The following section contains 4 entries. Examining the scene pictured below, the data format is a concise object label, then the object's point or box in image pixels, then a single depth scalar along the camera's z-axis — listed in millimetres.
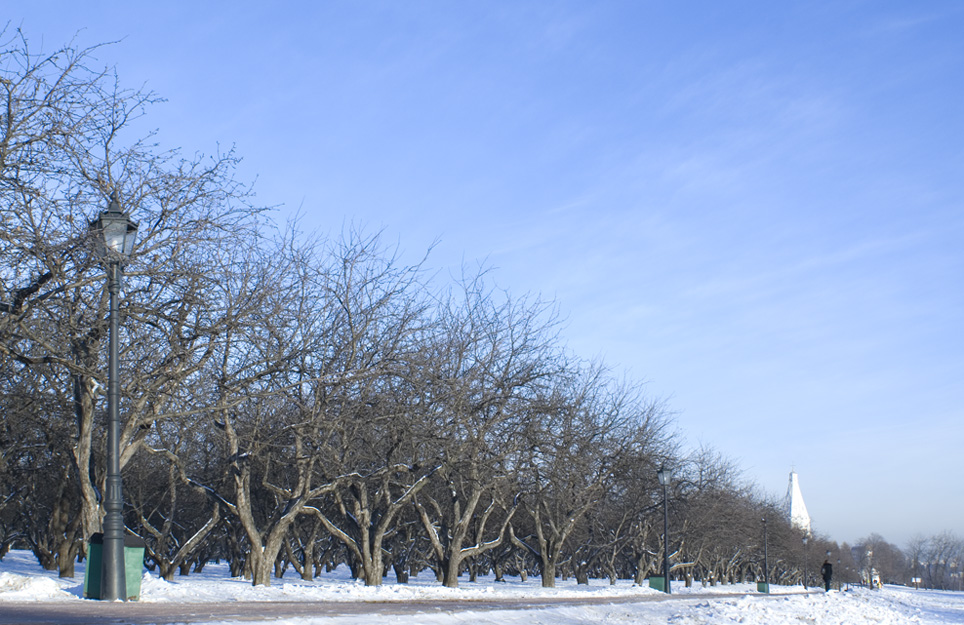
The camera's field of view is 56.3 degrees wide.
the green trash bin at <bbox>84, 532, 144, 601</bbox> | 13625
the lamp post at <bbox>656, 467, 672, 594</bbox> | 29516
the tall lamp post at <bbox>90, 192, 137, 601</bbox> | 13211
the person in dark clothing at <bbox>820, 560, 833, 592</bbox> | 44812
